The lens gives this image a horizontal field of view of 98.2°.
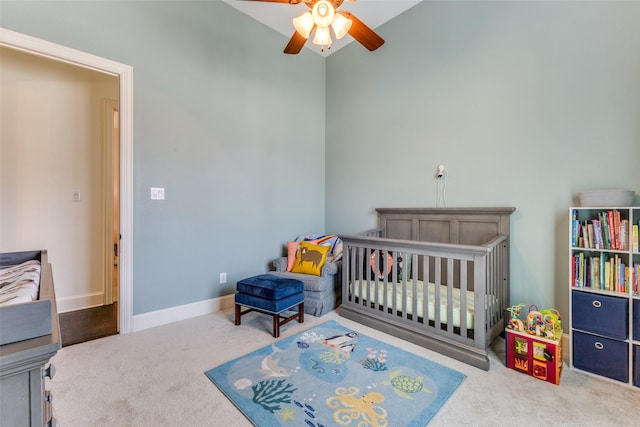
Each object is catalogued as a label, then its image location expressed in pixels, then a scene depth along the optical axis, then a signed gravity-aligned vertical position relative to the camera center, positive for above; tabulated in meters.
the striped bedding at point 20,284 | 0.82 -0.26
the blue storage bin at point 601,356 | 1.76 -0.95
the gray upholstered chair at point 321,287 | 2.87 -0.79
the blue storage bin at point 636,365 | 1.72 -0.96
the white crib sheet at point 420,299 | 2.13 -0.75
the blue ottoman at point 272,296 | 2.40 -0.75
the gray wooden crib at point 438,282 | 2.02 -0.63
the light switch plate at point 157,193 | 2.61 +0.19
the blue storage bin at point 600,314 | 1.75 -0.67
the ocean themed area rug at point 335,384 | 1.49 -1.08
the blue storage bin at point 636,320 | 1.72 -0.68
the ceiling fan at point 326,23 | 1.81 +1.31
